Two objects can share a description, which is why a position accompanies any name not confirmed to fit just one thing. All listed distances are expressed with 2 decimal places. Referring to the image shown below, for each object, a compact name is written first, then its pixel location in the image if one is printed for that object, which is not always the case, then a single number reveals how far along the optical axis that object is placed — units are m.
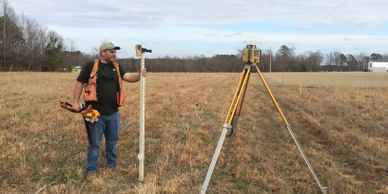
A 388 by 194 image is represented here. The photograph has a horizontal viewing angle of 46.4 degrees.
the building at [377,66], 170.07
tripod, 5.75
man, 6.84
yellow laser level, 6.08
